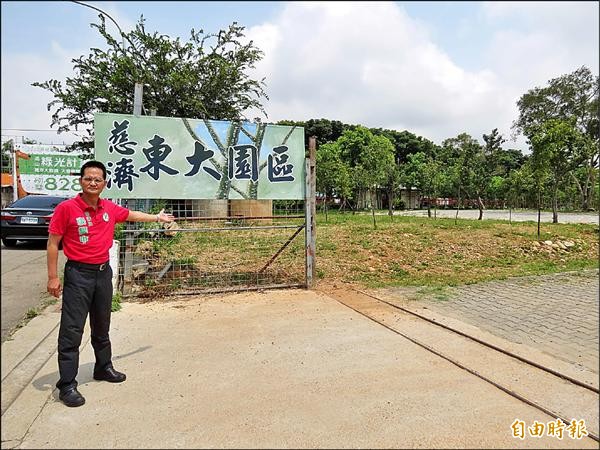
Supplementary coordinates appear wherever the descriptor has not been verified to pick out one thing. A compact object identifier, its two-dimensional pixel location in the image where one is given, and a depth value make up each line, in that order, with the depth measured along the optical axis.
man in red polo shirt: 2.71
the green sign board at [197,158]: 5.14
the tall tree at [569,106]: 29.06
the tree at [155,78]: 11.48
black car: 9.59
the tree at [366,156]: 21.08
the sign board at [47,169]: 18.38
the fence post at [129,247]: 5.32
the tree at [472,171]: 20.67
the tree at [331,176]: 21.05
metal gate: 5.49
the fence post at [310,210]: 5.70
